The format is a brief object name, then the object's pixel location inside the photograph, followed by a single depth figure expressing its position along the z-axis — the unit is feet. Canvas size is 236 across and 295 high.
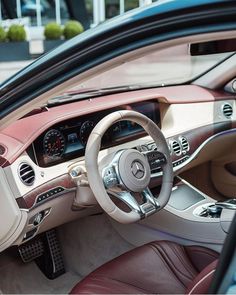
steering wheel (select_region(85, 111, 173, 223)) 7.29
